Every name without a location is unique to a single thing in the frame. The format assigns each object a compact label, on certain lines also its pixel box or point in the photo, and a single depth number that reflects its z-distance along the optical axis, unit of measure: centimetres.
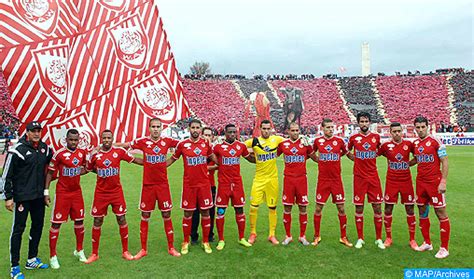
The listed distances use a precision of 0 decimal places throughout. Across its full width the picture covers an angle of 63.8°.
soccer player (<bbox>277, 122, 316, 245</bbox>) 645
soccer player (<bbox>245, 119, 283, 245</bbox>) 662
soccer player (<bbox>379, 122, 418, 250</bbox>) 606
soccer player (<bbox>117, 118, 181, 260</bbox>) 596
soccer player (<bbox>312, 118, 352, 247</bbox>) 636
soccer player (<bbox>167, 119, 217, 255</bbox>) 609
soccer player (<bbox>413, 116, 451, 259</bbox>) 571
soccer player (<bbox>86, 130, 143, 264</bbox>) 573
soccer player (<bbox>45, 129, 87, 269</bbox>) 555
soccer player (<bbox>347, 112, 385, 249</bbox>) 620
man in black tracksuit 515
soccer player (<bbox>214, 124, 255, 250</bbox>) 633
